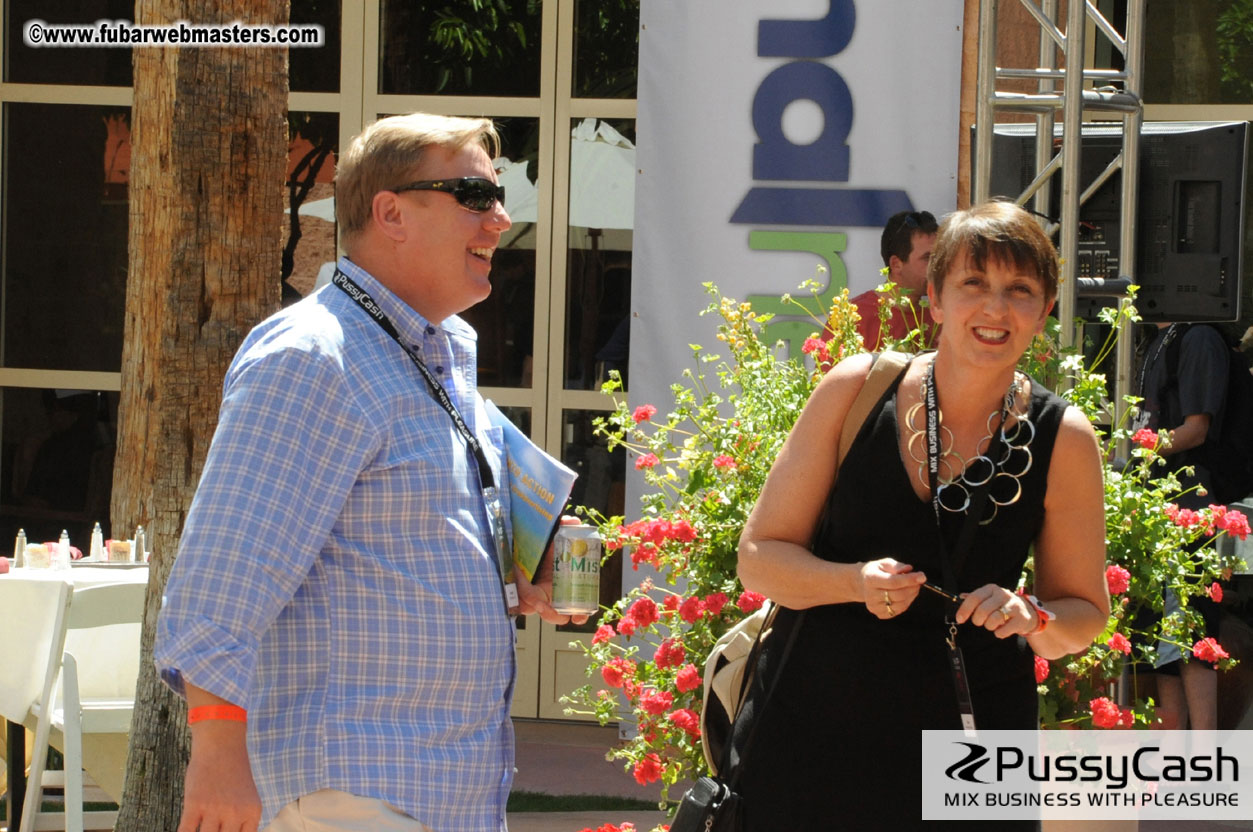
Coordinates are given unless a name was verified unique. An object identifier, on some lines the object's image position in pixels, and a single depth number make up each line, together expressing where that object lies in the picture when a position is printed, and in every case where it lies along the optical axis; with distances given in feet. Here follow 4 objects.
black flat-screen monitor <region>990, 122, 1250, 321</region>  35.76
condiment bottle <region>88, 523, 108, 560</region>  37.83
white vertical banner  40.91
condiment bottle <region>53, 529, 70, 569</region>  35.94
